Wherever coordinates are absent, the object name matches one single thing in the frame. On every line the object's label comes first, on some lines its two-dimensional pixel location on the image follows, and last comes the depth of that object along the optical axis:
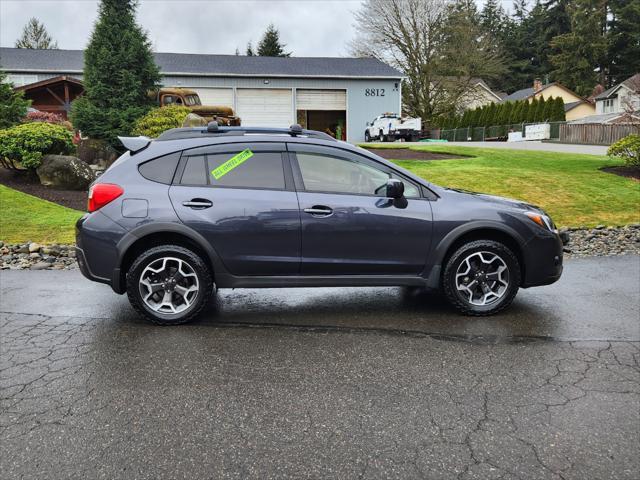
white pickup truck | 34.72
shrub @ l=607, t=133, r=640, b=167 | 15.40
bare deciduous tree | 42.66
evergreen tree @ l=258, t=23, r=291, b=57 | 66.38
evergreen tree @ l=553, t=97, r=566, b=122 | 39.81
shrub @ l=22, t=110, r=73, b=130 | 19.19
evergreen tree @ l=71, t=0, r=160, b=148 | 17.11
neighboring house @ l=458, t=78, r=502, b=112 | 47.88
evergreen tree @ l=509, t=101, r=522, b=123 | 42.50
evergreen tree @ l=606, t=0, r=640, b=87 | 65.75
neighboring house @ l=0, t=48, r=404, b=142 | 34.97
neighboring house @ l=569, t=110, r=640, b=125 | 49.00
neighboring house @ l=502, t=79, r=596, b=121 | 62.94
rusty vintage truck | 20.80
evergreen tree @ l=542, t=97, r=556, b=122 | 40.22
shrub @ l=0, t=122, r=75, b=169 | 13.46
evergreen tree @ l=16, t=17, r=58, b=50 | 79.35
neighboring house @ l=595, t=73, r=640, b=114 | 48.94
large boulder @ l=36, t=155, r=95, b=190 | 13.53
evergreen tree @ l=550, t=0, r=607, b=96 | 67.81
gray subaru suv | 5.16
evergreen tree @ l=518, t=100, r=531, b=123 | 42.06
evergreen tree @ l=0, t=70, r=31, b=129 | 15.83
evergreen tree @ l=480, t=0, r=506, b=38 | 88.74
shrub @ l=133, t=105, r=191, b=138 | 16.52
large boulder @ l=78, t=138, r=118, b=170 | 16.56
